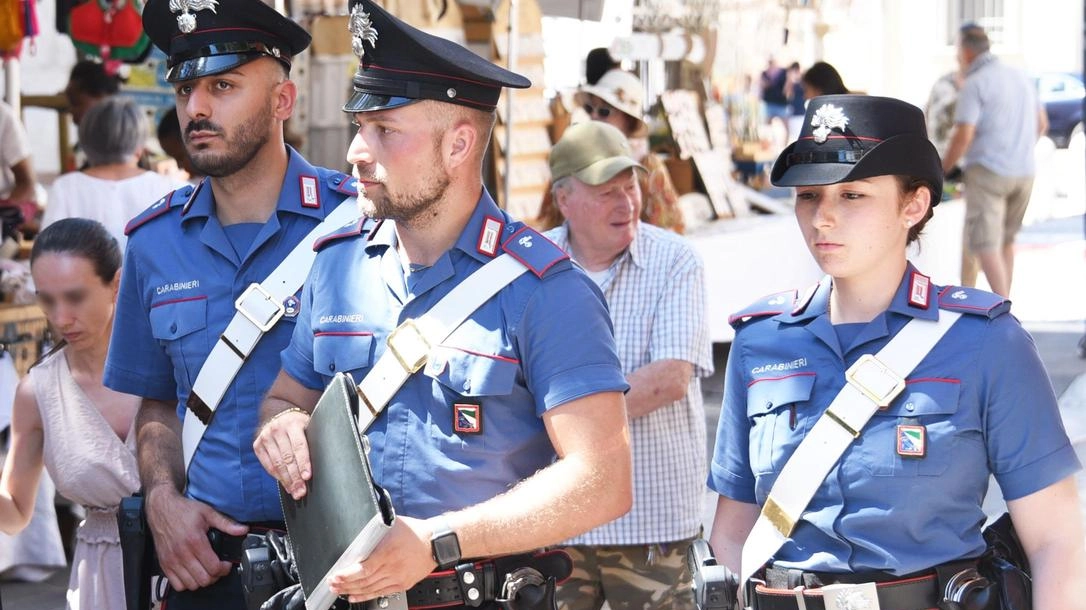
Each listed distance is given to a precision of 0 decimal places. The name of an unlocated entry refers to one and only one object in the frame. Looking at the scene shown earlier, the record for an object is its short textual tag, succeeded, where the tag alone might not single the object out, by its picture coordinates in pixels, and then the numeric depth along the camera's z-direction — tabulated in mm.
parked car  24406
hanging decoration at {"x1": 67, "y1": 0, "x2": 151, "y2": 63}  7895
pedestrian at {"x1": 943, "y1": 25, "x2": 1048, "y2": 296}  10422
